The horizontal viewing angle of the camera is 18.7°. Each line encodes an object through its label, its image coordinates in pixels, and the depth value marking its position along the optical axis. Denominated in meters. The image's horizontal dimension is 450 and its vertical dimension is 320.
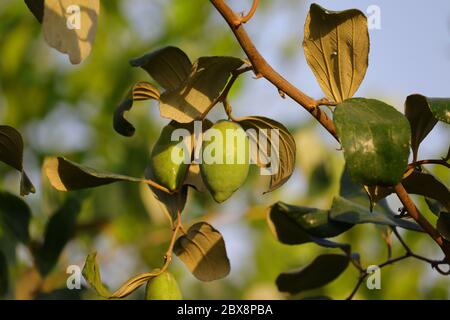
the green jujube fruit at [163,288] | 0.57
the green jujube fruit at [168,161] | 0.58
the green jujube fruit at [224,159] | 0.56
